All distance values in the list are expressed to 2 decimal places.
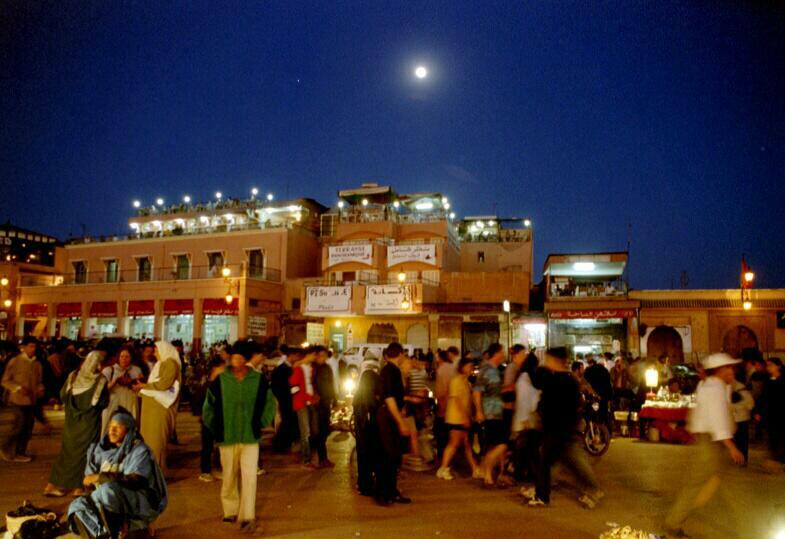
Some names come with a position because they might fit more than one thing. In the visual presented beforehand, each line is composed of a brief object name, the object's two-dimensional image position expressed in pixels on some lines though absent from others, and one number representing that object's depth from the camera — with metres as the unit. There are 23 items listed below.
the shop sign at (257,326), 35.59
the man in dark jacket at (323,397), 9.17
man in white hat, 5.48
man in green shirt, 5.84
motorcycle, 10.08
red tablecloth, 11.44
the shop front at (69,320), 41.56
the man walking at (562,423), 6.63
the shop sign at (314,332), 33.22
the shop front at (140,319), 38.91
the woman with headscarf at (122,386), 7.40
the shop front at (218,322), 36.38
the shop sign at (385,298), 31.67
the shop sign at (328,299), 32.97
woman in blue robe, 4.63
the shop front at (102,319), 40.12
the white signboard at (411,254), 34.47
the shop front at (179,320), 37.62
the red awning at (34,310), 43.03
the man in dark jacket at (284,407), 10.23
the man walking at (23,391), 8.90
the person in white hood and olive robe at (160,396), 6.93
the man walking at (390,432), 7.00
